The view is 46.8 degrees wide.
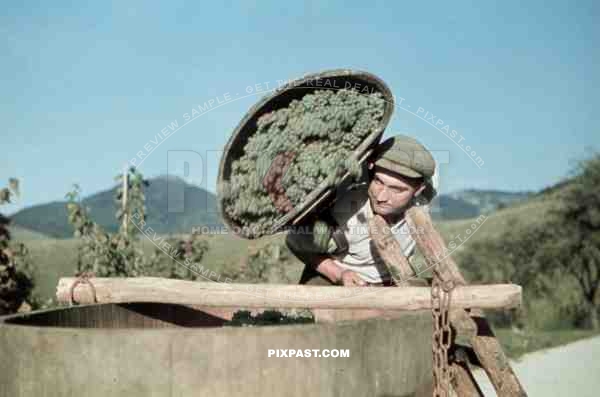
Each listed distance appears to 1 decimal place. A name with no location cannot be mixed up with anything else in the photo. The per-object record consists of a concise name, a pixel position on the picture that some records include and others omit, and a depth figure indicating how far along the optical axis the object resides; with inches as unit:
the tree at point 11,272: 225.0
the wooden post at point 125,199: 260.4
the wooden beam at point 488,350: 117.8
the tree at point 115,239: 248.4
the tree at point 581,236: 583.5
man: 136.1
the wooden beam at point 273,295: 109.2
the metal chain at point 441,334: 103.6
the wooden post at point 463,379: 125.7
